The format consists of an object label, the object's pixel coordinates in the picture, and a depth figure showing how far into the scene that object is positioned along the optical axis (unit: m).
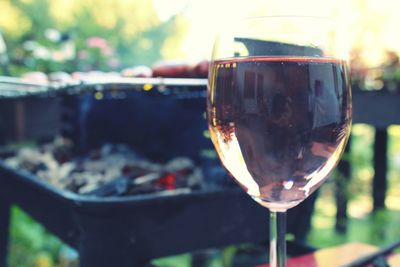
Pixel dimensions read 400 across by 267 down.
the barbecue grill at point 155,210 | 0.91
